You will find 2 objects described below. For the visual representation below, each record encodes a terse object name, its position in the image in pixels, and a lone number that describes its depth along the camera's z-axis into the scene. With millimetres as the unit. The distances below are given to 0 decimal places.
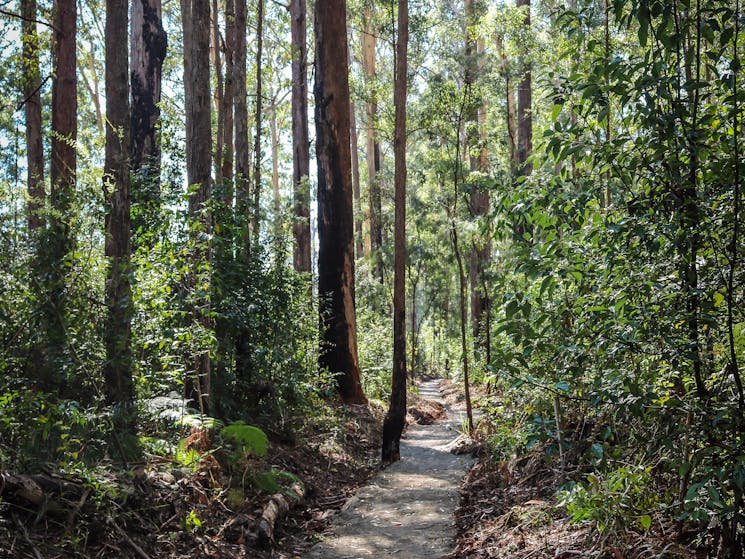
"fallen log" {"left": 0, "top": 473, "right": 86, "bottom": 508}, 3758
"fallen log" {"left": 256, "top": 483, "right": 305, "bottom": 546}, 5312
